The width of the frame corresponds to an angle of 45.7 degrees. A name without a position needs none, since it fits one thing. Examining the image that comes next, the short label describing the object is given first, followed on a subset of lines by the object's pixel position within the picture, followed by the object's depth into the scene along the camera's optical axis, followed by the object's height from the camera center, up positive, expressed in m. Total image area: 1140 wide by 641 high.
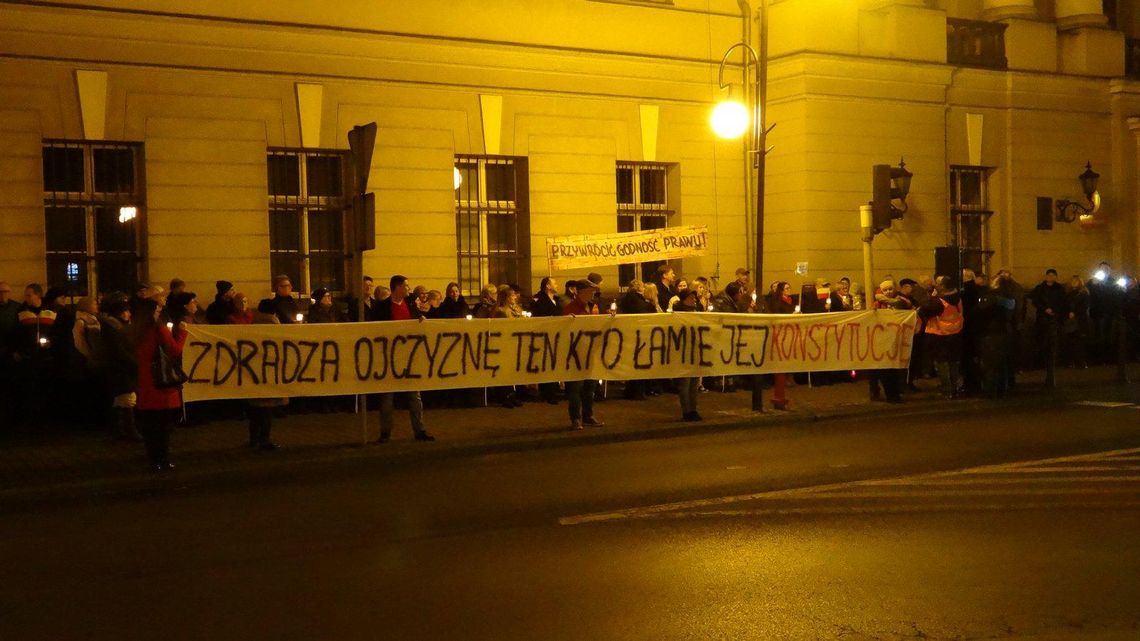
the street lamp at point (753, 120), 18.80 +2.86
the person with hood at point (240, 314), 15.57 +0.00
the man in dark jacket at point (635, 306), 19.45 +0.01
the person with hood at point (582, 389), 16.52 -1.01
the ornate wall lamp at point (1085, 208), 27.69 +1.92
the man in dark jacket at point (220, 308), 17.56 +0.09
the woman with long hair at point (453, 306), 19.16 +0.06
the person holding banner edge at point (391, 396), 15.43 -0.98
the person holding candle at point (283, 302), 16.27 +0.14
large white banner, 15.12 -0.53
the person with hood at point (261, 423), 14.84 -1.21
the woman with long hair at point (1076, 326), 24.53 -0.51
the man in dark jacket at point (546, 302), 19.09 +0.09
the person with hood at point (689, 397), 17.39 -1.18
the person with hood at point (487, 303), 19.19 +0.09
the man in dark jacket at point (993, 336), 19.66 -0.53
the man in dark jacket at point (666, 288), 21.17 +0.28
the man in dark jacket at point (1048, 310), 21.78 -0.19
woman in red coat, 13.29 -0.81
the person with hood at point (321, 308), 17.77 +0.06
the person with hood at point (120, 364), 14.91 -0.53
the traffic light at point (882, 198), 19.53 +1.51
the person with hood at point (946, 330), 19.64 -0.43
